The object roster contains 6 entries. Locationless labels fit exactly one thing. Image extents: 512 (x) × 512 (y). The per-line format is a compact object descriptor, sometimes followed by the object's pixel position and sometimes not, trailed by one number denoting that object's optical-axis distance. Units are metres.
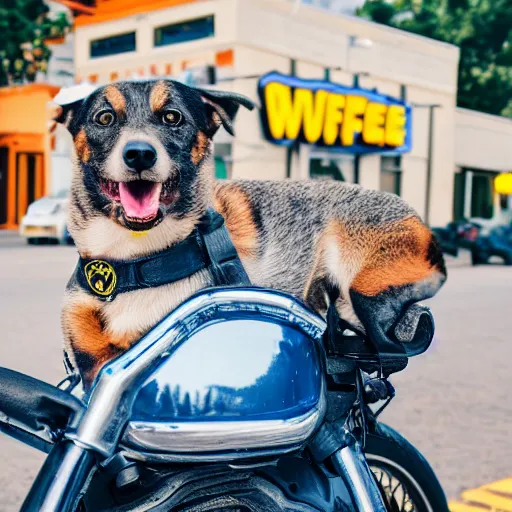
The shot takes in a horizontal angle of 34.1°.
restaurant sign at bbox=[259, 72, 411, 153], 16.23
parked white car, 15.22
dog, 1.57
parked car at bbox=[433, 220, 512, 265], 17.66
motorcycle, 1.30
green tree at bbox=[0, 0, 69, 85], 25.52
